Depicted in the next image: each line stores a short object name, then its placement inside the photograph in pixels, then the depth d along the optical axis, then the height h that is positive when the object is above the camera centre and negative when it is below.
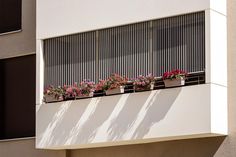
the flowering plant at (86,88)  20.19 +0.05
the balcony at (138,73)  18.30 +0.33
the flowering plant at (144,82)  19.10 +0.18
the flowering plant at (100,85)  19.91 +0.12
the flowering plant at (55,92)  20.73 -0.05
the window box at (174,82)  18.61 +0.17
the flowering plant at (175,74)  18.62 +0.35
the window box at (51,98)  20.77 -0.20
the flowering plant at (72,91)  20.36 -0.02
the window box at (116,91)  19.59 -0.03
